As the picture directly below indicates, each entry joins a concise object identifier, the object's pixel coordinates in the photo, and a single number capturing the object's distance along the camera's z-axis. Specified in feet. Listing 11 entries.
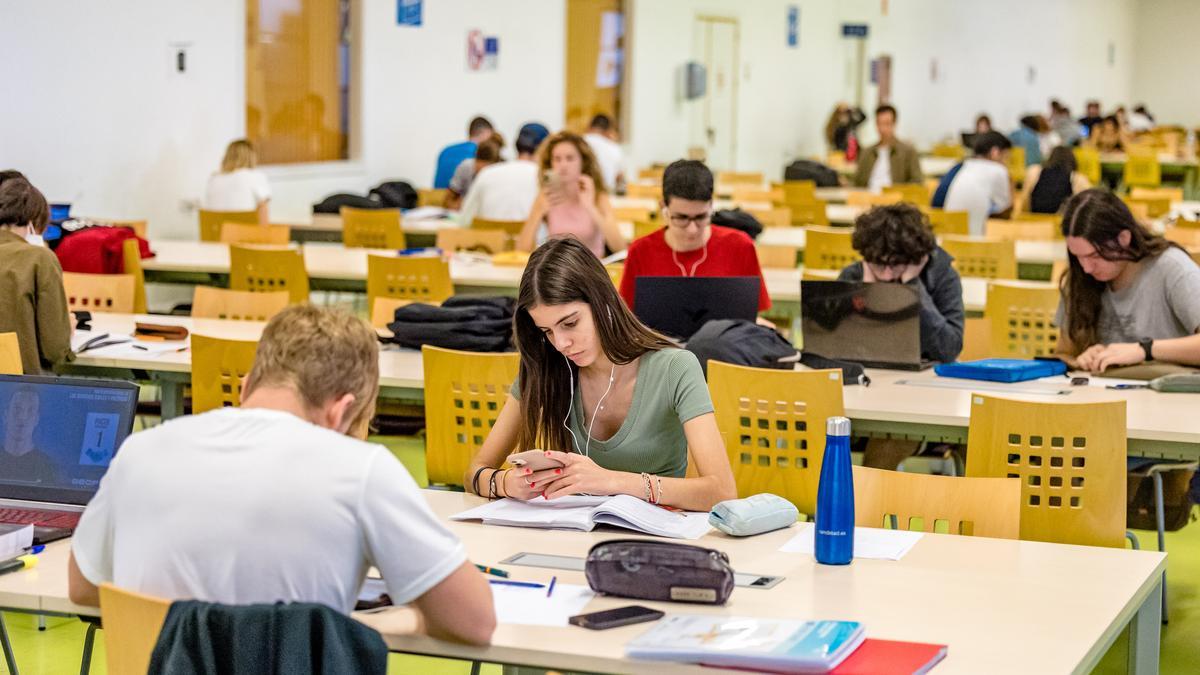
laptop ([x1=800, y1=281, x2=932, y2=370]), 15.33
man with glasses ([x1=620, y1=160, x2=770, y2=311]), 16.85
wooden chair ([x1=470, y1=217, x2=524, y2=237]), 28.17
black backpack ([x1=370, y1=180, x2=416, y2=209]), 35.42
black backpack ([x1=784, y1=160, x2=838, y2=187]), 44.93
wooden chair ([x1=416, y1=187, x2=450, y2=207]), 36.09
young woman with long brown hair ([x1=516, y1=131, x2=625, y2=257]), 22.72
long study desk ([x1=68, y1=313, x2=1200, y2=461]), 12.66
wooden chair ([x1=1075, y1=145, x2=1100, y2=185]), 57.21
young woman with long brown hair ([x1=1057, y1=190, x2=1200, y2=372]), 15.25
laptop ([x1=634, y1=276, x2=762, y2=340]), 15.06
